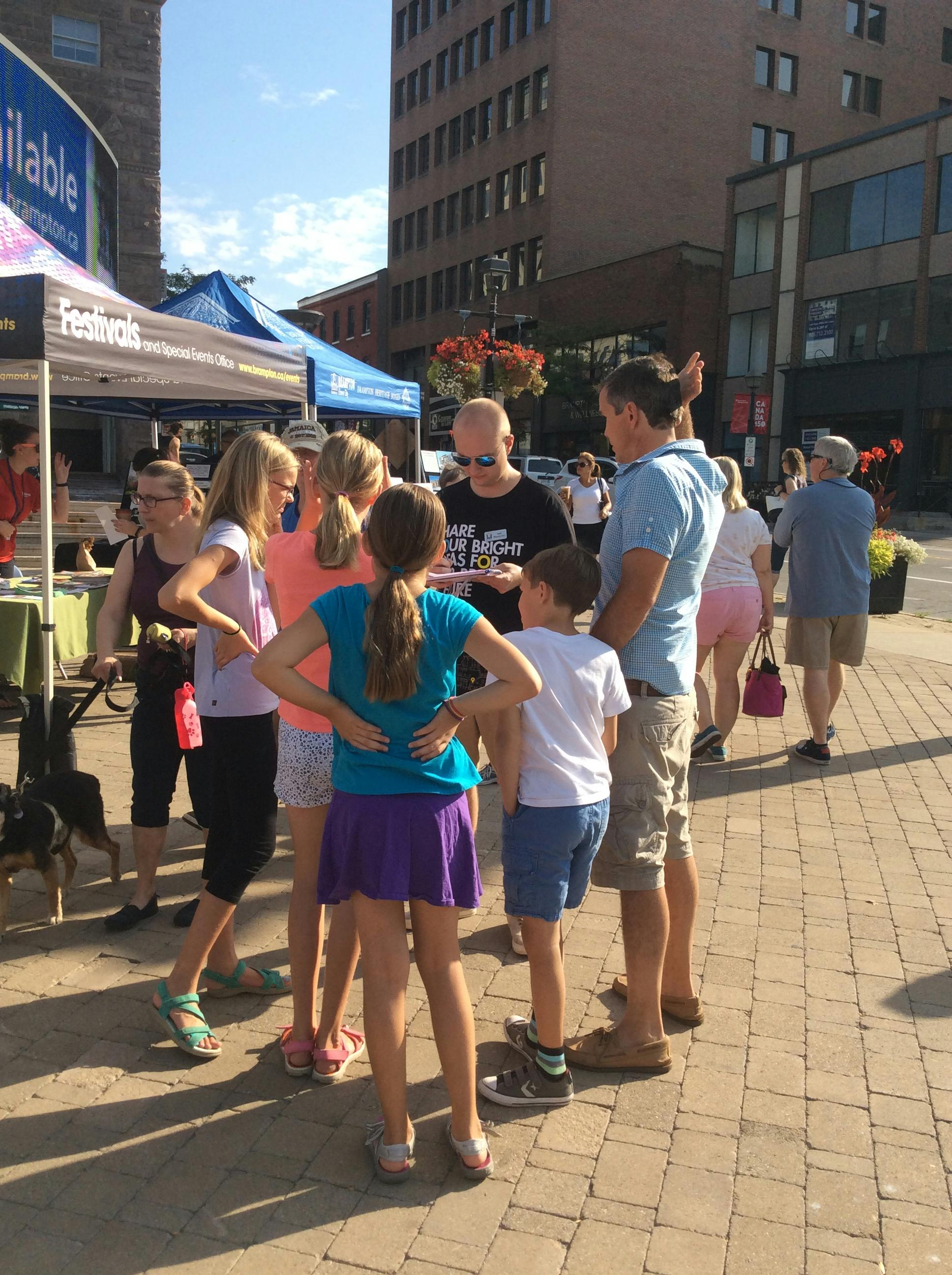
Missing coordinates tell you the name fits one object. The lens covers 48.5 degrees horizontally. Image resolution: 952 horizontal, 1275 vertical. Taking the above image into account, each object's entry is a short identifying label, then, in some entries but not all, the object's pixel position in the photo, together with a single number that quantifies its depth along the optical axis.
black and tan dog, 3.98
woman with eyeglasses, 4.04
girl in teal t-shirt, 2.48
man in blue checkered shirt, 3.01
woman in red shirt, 7.01
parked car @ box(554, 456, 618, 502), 32.72
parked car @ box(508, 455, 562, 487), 34.69
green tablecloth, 6.71
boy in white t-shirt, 2.88
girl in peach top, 3.04
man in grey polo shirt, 6.62
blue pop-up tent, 9.21
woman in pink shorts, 6.40
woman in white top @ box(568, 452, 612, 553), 12.97
